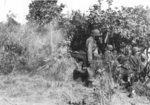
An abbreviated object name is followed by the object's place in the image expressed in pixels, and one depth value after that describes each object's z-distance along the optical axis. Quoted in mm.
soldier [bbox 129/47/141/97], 9703
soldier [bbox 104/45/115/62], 9970
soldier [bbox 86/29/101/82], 8555
